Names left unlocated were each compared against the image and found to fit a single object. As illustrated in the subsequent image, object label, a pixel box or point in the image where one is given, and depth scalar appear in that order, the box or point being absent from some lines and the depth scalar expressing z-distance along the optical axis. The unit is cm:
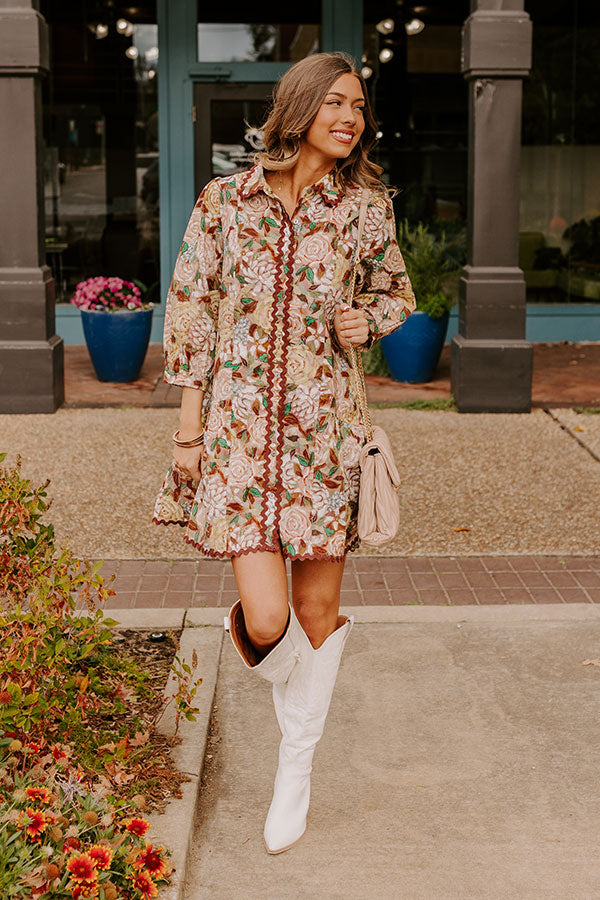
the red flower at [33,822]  282
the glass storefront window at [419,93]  1162
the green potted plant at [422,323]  959
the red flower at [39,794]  295
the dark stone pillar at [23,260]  859
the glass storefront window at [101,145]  1158
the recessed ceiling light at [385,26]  1163
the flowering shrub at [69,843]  271
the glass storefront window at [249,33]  1148
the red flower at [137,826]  295
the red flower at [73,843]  282
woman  306
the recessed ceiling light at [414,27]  1163
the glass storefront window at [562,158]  1160
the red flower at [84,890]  267
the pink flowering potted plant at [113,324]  956
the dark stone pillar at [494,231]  847
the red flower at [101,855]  274
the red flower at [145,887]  284
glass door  1153
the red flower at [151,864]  288
